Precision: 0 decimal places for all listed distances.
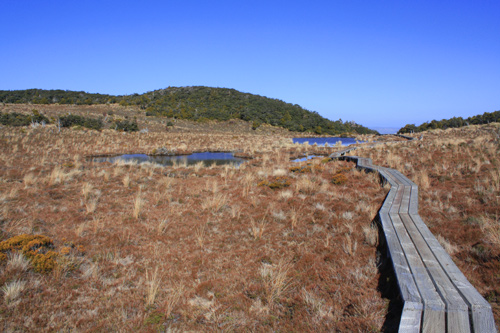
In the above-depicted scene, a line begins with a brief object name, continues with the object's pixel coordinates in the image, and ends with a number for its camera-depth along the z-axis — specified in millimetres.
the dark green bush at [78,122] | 34469
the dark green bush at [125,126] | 38628
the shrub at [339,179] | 11716
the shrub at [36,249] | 4754
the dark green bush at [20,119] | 29870
